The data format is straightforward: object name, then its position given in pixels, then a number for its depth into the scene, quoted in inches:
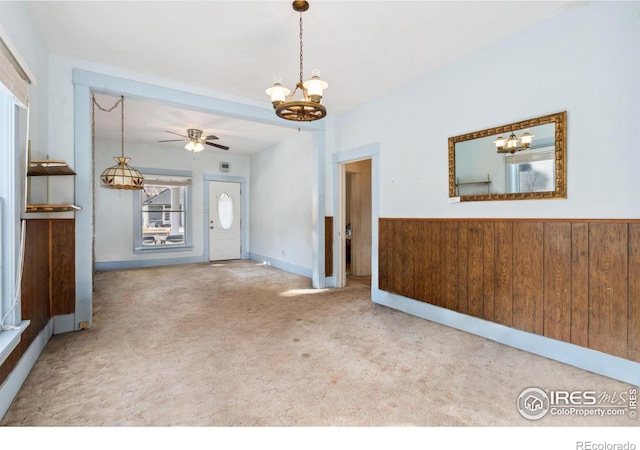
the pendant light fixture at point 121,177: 190.1
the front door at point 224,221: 318.7
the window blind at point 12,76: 69.0
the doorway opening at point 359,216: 247.1
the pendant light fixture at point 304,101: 95.7
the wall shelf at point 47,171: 102.6
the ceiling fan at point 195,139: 215.9
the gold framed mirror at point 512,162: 101.8
